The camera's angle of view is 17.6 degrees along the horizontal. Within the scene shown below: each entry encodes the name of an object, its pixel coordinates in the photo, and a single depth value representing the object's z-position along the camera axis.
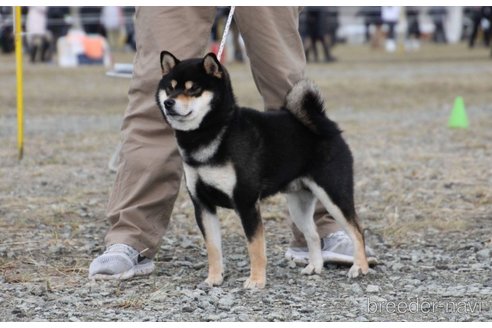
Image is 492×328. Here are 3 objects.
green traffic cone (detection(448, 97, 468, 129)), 14.30
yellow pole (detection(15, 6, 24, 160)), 10.37
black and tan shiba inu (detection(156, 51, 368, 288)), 5.53
